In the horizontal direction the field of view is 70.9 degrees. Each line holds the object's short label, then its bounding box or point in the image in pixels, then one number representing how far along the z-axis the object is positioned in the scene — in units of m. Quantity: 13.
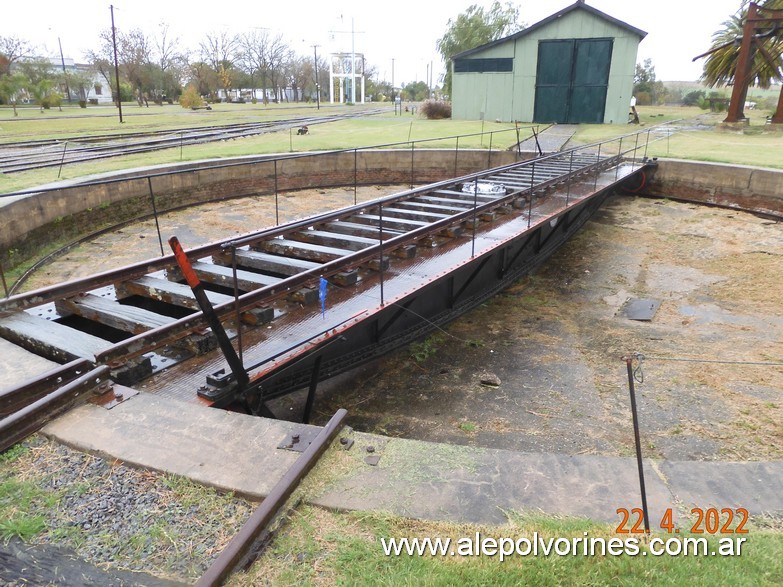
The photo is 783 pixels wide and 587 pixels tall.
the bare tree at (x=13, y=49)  61.06
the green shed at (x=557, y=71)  29.19
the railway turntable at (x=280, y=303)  4.44
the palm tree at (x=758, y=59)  25.17
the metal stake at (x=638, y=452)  2.67
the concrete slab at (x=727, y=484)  3.11
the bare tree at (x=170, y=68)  77.06
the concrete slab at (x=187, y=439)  3.16
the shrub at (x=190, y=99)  56.09
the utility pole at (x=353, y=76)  106.43
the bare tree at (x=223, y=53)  91.69
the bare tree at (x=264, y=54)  99.50
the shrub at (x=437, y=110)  36.78
